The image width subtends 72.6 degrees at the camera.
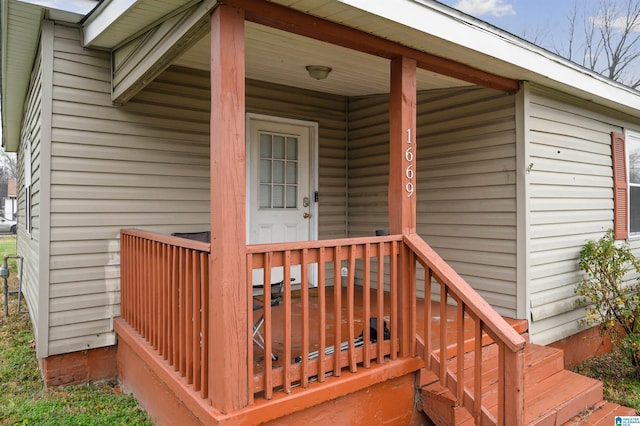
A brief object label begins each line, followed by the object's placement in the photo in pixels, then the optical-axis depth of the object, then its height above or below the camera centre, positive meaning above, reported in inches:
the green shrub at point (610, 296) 156.3 -29.9
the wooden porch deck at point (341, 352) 84.7 -30.7
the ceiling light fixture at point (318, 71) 135.5 +46.1
